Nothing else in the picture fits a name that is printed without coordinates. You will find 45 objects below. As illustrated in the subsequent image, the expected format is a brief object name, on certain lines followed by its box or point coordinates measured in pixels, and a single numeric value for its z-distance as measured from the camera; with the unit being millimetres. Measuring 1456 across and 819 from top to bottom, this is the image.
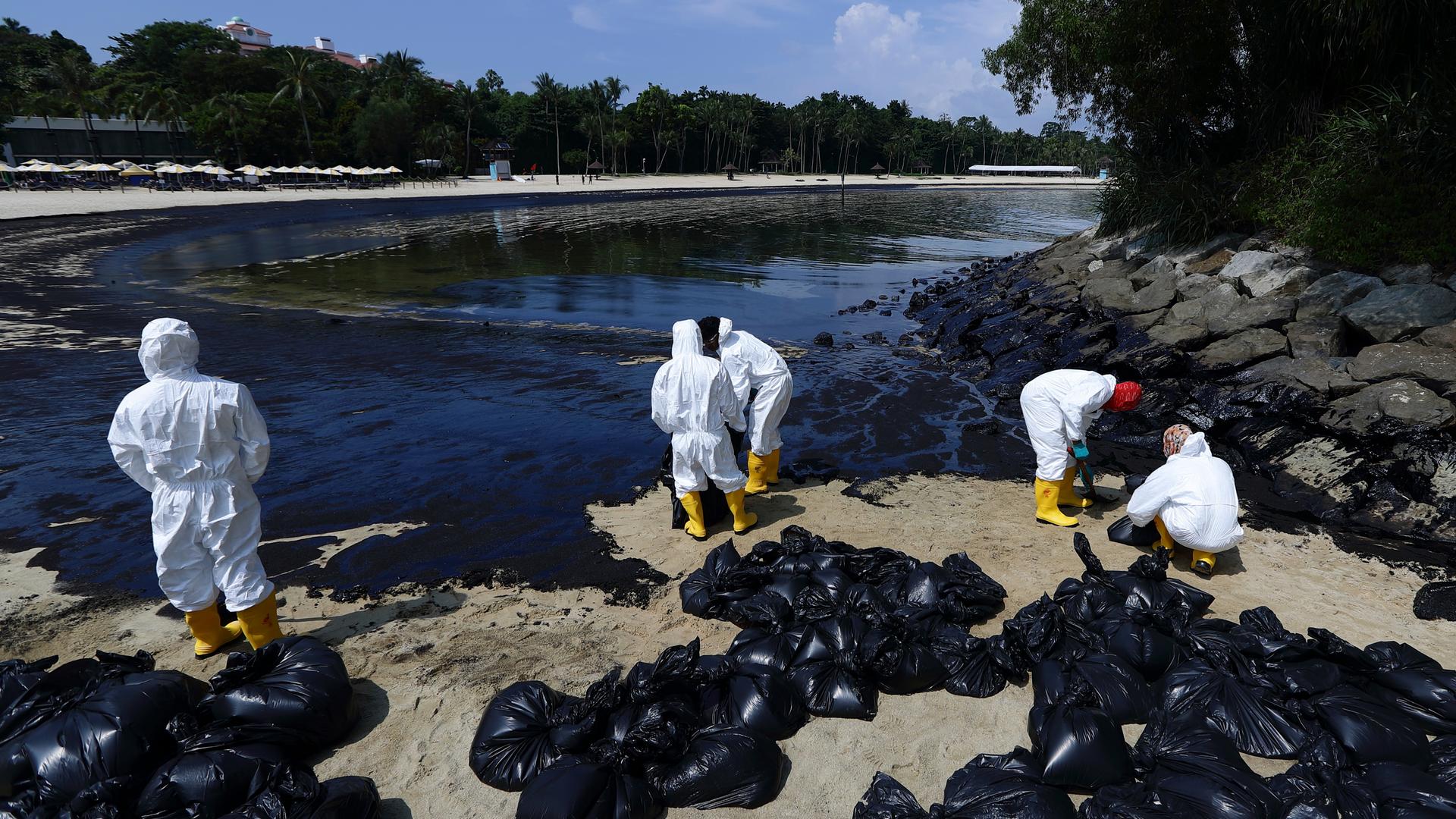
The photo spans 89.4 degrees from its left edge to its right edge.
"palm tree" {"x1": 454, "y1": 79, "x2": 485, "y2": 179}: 66000
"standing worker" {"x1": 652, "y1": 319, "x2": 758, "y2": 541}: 5656
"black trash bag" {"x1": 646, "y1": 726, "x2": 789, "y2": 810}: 3266
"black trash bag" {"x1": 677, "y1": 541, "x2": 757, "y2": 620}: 4770
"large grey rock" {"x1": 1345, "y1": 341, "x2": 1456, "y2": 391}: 7121
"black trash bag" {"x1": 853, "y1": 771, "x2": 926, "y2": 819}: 3041
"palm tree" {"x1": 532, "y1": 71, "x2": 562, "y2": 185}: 72625
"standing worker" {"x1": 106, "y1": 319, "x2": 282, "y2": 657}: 3891
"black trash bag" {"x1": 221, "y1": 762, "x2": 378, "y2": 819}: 2895
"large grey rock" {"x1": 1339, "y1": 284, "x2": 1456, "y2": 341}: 7973
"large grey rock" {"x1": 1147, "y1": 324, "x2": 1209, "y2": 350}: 9778
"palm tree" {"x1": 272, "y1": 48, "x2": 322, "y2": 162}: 57281
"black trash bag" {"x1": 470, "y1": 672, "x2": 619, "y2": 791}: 3363
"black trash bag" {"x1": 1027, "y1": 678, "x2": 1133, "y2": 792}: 3219
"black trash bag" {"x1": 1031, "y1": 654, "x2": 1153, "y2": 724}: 3721
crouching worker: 5074
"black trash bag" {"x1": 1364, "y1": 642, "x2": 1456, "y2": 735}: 3482
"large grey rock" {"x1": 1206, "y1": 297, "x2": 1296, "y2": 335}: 9266
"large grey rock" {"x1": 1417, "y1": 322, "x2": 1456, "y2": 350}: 7527
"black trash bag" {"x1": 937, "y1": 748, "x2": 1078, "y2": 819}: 2959
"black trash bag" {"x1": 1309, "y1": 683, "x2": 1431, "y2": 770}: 3264
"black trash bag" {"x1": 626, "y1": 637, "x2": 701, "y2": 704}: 3578
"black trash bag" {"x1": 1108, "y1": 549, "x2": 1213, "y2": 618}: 4500
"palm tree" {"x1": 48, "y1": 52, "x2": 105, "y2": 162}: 53375
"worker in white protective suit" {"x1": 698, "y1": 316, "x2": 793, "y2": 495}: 6660
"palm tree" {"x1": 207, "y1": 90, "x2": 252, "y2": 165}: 53562
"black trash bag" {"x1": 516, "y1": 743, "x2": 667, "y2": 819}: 2990
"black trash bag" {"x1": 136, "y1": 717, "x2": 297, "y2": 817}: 2965
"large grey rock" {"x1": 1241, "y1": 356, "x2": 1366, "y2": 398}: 7643
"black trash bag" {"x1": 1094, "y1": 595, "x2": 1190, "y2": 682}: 4000
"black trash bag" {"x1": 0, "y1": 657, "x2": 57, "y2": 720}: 3480
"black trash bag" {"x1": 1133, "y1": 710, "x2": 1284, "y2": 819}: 2914
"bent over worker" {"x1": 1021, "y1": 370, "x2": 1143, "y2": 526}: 5668
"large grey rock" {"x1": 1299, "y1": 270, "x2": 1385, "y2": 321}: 8883
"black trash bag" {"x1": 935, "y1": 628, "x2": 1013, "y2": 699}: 4004
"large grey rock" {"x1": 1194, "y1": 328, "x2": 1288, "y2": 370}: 8820
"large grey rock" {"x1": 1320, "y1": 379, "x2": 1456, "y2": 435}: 6750
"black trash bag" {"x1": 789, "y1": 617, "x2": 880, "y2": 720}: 3846
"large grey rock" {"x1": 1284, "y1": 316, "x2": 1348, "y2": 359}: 8477
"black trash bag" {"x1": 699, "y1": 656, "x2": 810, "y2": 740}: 3623
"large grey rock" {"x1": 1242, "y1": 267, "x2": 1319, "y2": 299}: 9703
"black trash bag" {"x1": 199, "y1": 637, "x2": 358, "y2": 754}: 3393
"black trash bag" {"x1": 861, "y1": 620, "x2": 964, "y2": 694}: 3936
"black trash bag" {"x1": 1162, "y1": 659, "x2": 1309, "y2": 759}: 3451
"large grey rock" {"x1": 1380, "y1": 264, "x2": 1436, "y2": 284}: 8641
